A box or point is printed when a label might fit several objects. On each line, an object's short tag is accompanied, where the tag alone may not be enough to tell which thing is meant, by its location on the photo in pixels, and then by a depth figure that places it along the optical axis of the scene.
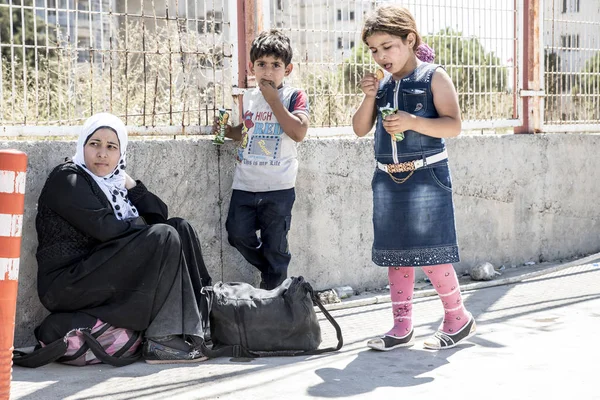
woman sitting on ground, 4.31
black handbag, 4.44
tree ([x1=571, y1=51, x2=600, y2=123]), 7.59
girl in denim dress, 4.38
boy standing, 5.10
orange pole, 3.22
